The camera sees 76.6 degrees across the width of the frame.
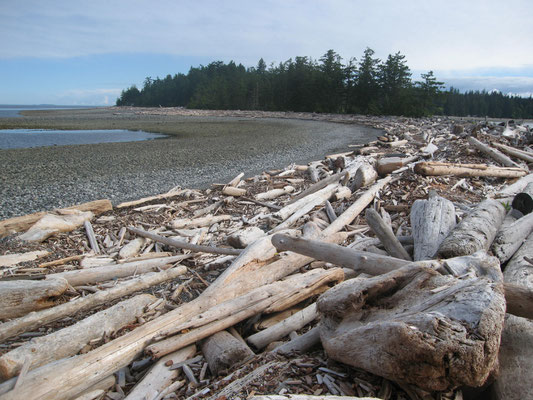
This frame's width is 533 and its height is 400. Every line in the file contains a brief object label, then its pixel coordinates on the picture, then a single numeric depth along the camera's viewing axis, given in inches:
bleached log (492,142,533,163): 470.9
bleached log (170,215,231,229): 310.2
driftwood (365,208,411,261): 188.1
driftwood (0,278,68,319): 172.6
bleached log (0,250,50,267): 238.6
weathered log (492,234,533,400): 92.3
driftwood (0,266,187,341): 162.1
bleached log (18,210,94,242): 281.0
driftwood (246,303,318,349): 143.5
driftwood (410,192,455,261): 177.8
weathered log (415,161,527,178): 365.1
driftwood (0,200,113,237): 300.8
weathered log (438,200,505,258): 157.9
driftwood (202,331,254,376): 130.3
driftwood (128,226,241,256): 230.8
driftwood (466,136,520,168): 429.7
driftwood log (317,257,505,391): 81.7
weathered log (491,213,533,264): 173.9
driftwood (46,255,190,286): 210.4
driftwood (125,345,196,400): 122.9
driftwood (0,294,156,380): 122.7
